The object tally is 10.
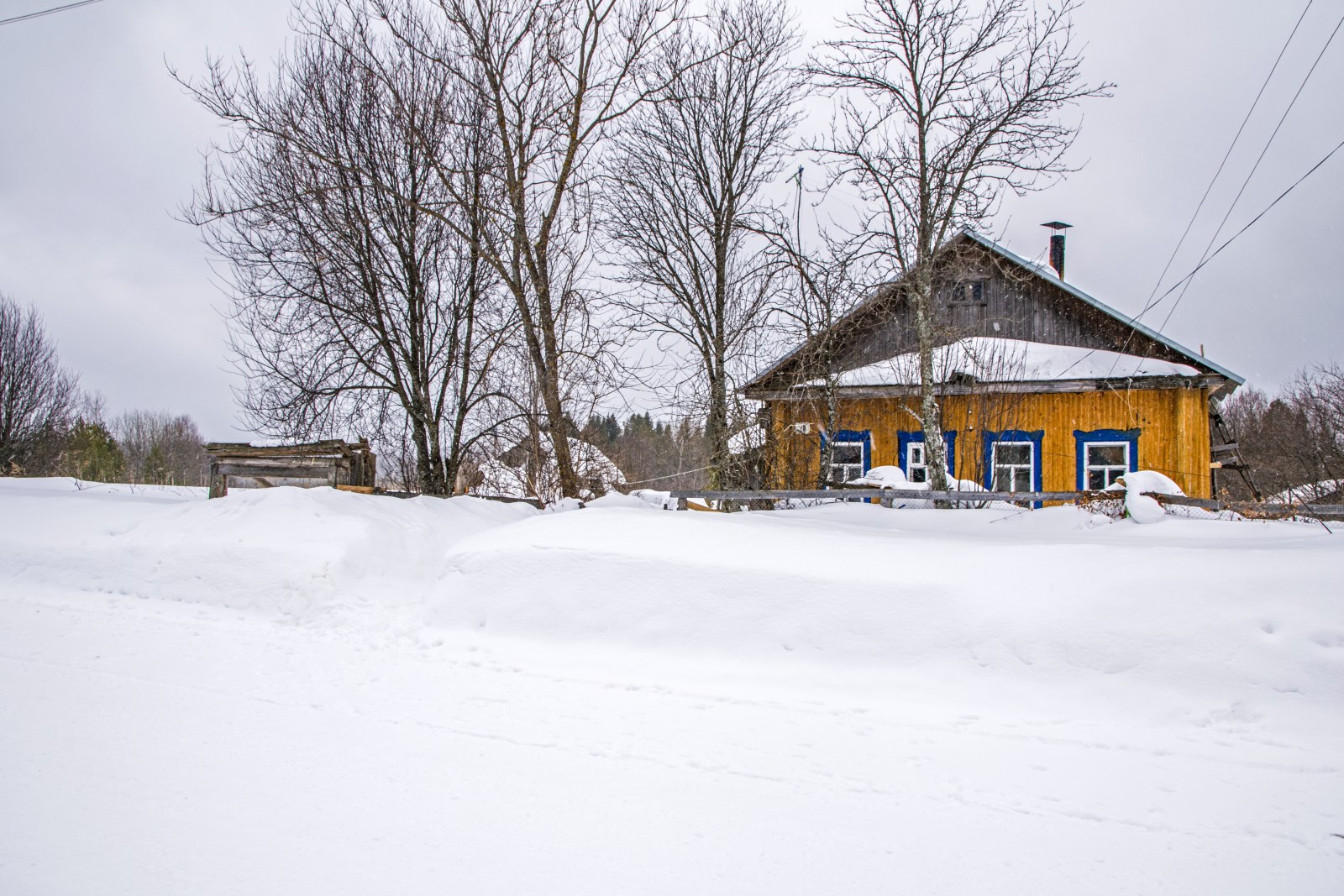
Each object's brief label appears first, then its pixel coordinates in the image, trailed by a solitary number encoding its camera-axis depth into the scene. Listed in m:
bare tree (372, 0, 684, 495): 12.62
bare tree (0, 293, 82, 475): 27.56
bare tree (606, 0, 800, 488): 17.20
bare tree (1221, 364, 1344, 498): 27.53
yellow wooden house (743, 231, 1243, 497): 15.23
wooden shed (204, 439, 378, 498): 11.23
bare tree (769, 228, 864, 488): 12.39
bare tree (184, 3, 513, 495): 13.67
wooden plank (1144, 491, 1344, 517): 7.28
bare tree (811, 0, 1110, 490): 11.48
